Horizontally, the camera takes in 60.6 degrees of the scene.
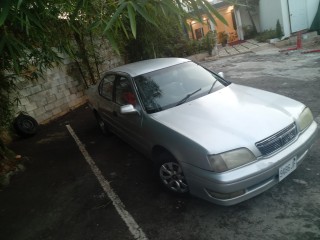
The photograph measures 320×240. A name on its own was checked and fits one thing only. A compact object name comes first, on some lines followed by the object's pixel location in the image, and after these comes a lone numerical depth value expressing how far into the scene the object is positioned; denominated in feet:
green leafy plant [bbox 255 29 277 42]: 49.89
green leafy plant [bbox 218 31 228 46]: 65.31
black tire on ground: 23.16
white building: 49.78
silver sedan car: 8.58
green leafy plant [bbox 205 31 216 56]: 48.83
